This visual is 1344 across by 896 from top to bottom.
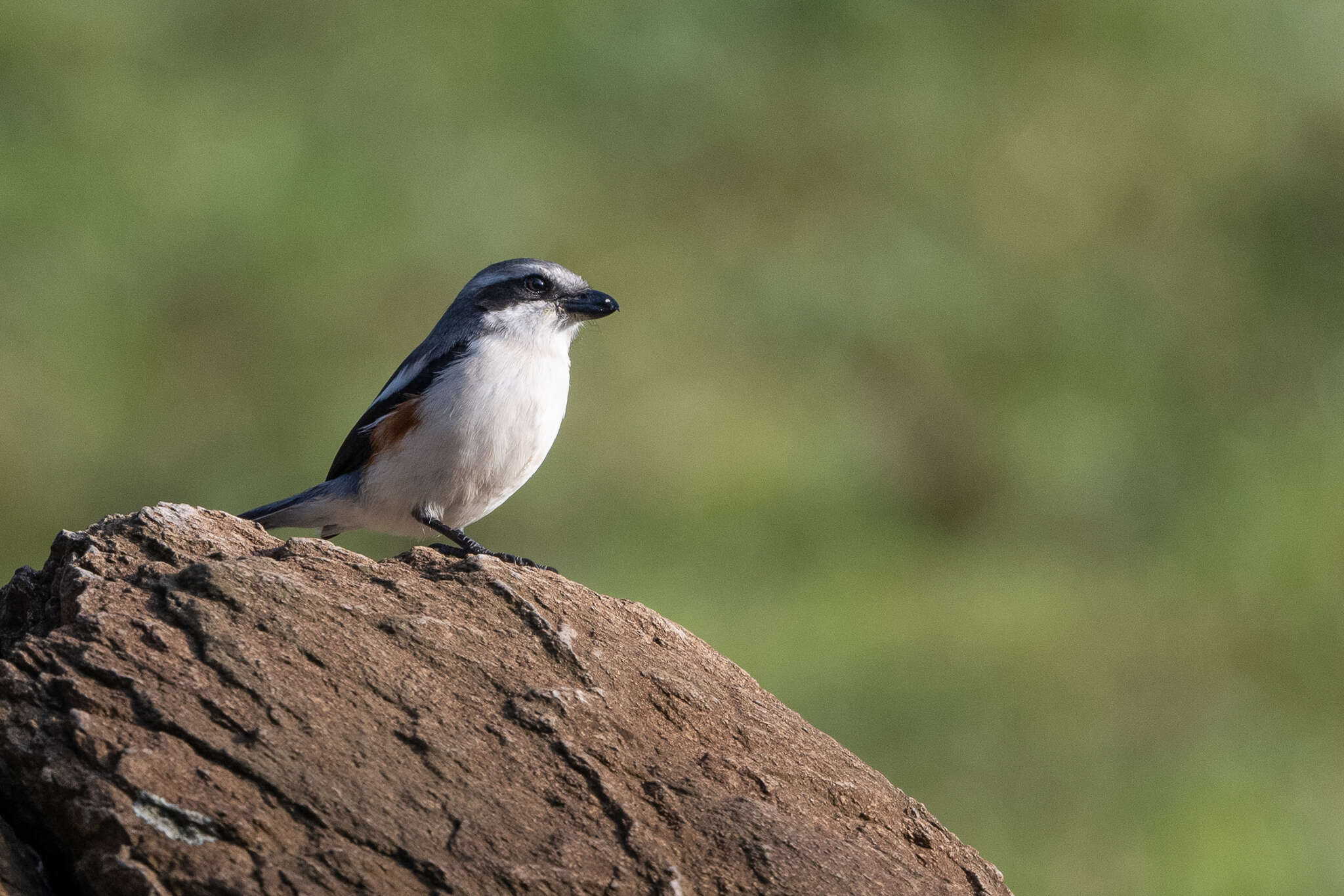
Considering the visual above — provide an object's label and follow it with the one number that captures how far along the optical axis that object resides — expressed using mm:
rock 7223
